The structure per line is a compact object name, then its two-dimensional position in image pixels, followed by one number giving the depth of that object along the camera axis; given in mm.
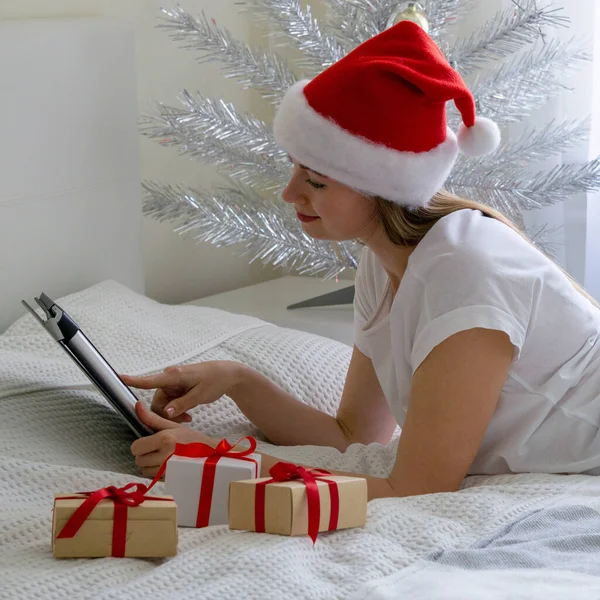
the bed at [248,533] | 2386
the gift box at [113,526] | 2428
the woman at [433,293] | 2653
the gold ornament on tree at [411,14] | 3339
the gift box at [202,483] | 2579
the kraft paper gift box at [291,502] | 2473
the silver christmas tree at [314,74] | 3516
